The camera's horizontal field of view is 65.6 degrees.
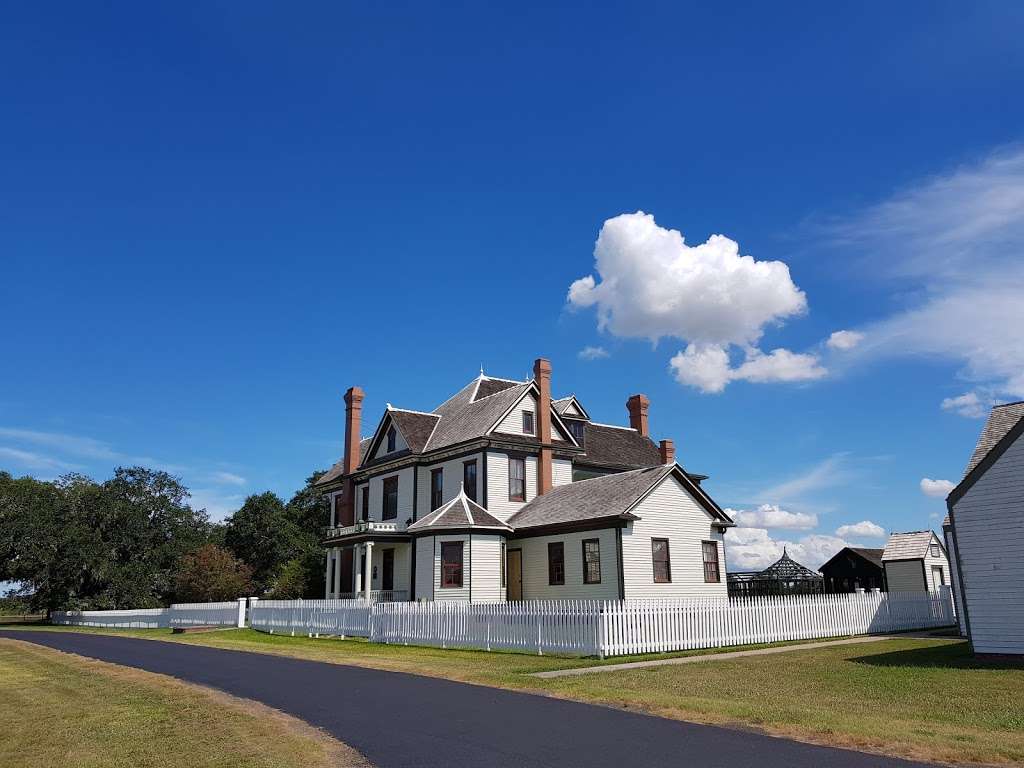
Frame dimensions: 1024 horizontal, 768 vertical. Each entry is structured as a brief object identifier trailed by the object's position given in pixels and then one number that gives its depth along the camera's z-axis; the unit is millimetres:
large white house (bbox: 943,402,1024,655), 17688
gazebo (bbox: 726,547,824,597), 48062
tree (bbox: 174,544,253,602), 53156
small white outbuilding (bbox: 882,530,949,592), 40344
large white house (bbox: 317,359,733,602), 31125
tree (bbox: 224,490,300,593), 64500
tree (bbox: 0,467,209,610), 58625
